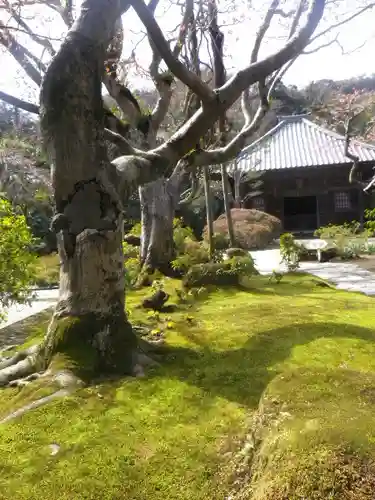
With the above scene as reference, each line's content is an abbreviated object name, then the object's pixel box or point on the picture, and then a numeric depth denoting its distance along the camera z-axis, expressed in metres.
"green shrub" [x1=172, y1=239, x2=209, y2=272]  9.36
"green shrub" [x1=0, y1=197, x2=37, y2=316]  5.19
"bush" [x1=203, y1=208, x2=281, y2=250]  19.62
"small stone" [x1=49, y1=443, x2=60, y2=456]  2.58
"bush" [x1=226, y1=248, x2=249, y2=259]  10.64
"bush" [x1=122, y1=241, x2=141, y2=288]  8.75
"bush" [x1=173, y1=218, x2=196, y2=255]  11.59
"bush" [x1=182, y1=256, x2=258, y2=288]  8.27
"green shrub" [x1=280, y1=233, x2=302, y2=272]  11.80
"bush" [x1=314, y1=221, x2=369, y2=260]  15.25
